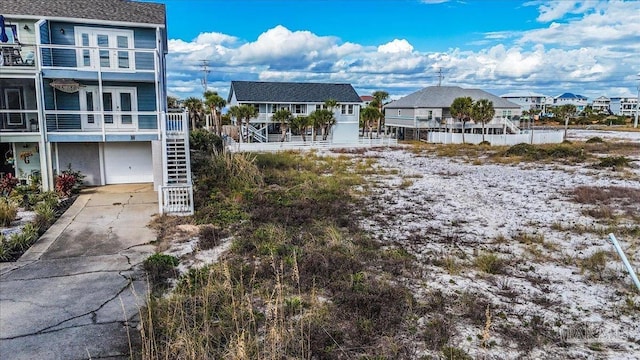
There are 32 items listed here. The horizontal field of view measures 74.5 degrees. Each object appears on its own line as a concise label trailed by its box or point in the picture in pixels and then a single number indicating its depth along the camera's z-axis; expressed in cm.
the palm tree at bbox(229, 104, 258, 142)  3709
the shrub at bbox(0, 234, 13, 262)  882
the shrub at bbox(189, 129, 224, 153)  2705
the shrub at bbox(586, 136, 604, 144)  3671
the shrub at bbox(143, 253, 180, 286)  767
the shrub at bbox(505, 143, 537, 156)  2786
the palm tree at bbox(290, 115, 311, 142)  3959
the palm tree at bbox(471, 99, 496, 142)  3984
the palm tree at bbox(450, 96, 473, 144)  4075
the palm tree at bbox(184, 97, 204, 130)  4422
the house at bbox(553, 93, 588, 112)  16601
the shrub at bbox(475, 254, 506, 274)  804
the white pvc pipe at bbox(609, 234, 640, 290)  445
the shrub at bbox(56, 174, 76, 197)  1484
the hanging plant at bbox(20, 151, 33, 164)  1620
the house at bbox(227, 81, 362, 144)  4266
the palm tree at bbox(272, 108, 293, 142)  3847
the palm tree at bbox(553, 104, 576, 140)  4956
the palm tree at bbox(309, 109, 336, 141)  3950
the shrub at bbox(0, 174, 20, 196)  1448
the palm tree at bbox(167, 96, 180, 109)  4294
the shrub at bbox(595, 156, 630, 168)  2192
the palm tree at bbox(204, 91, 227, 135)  3875
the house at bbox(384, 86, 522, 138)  4731
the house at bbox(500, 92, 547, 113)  11838
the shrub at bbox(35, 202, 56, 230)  1125
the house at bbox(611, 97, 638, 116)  13650
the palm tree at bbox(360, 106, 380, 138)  4750
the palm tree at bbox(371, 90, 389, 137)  5050
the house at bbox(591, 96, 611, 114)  15700
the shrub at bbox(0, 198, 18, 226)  1116
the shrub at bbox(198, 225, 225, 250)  962
